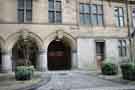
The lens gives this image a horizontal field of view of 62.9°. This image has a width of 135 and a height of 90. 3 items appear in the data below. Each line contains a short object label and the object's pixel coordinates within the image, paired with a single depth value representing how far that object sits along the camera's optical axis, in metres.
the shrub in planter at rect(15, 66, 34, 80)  6.82
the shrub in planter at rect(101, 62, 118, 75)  8.60
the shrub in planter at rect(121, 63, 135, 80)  6.75
